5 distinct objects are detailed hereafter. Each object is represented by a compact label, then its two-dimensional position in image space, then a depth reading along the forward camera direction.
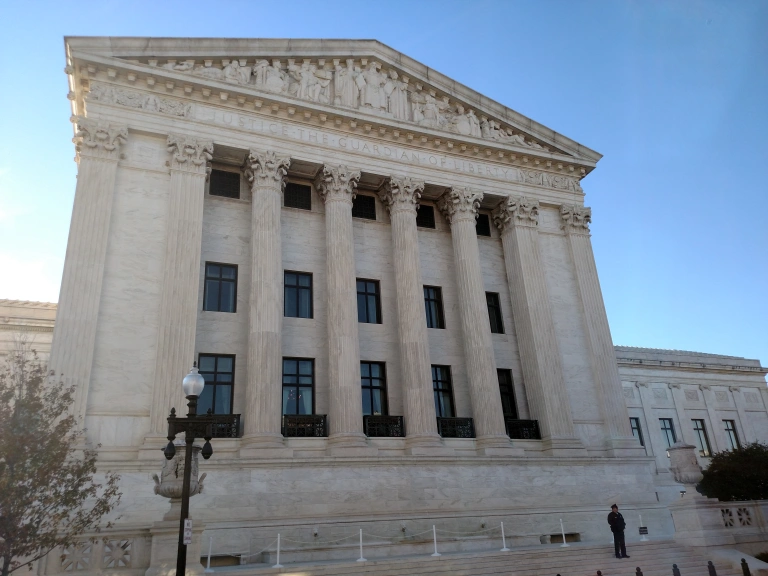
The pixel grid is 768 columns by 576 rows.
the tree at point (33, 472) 12.16
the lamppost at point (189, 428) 11.77
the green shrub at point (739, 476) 28.17
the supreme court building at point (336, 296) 20.70
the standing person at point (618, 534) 18.17
